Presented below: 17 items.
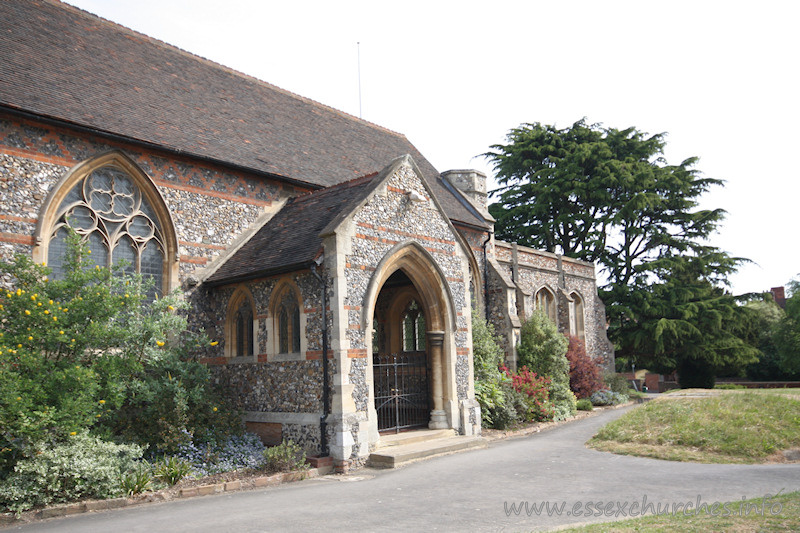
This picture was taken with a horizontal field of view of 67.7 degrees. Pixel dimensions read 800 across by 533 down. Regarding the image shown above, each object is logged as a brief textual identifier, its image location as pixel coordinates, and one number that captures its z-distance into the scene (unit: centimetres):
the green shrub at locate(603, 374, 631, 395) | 2505
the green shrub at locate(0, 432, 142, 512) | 795
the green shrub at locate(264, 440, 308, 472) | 1028
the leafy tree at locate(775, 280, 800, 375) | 3312
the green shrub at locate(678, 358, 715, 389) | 3244
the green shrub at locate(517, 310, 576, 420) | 1902
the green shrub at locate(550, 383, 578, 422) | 1811
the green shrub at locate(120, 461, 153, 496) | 872
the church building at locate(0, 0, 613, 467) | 1107
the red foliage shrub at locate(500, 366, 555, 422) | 1716
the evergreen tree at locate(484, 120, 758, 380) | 2973
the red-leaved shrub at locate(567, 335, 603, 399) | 2202
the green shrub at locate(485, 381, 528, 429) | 1569
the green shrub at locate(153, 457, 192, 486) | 941
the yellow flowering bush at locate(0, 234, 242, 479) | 843
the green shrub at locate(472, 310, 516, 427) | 1546
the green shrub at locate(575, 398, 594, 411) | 2012
